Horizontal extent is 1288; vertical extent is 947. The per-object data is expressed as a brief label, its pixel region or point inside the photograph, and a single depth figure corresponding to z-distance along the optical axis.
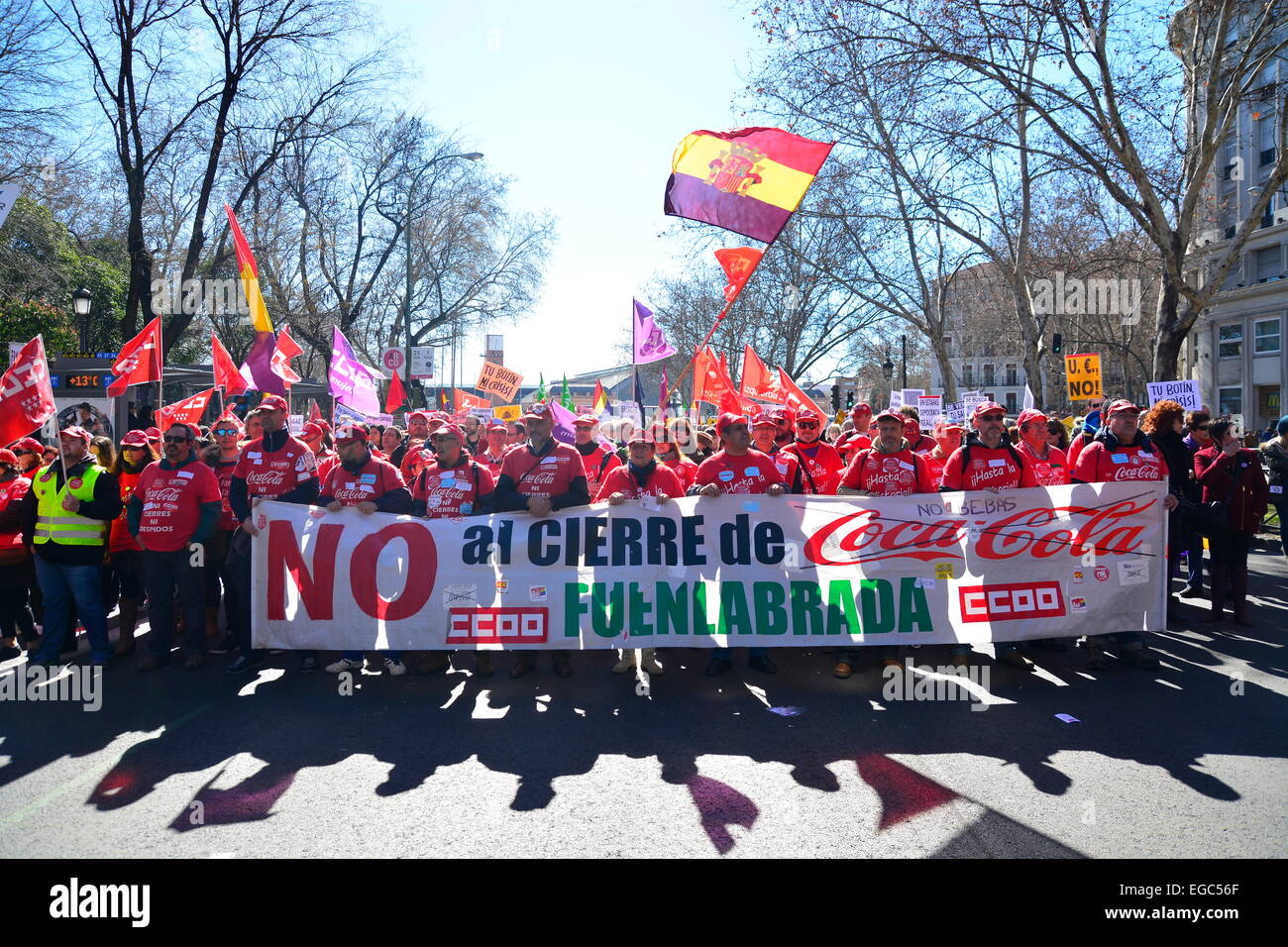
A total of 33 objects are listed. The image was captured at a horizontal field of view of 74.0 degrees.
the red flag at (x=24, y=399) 6.47
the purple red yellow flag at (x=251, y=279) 8.89
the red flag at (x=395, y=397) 18.44
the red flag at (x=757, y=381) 15.21
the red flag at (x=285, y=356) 11.36
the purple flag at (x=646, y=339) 13.31
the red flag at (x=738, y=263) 9.02
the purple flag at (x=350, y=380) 10.89
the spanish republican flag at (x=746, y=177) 8.31
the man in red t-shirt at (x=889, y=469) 6.74
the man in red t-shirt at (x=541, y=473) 6.68
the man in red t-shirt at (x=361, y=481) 6.63
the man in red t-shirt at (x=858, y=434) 8.19
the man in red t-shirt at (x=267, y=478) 6.83
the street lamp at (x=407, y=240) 22.47
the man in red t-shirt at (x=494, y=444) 9.80
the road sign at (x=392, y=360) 18.45
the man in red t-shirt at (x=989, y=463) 6.61
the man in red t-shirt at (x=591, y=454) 8.57
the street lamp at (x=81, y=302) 18.48
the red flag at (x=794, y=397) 12.09
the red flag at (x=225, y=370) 12.60
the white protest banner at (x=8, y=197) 6.55
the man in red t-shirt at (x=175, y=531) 6.61
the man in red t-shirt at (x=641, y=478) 6.72
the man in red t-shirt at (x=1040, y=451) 7.48
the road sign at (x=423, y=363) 22.30
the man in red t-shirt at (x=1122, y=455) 6.62
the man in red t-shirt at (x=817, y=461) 8.13
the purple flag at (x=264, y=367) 9.90
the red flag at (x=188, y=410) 12.29
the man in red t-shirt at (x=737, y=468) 6.63
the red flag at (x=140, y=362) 10.37
